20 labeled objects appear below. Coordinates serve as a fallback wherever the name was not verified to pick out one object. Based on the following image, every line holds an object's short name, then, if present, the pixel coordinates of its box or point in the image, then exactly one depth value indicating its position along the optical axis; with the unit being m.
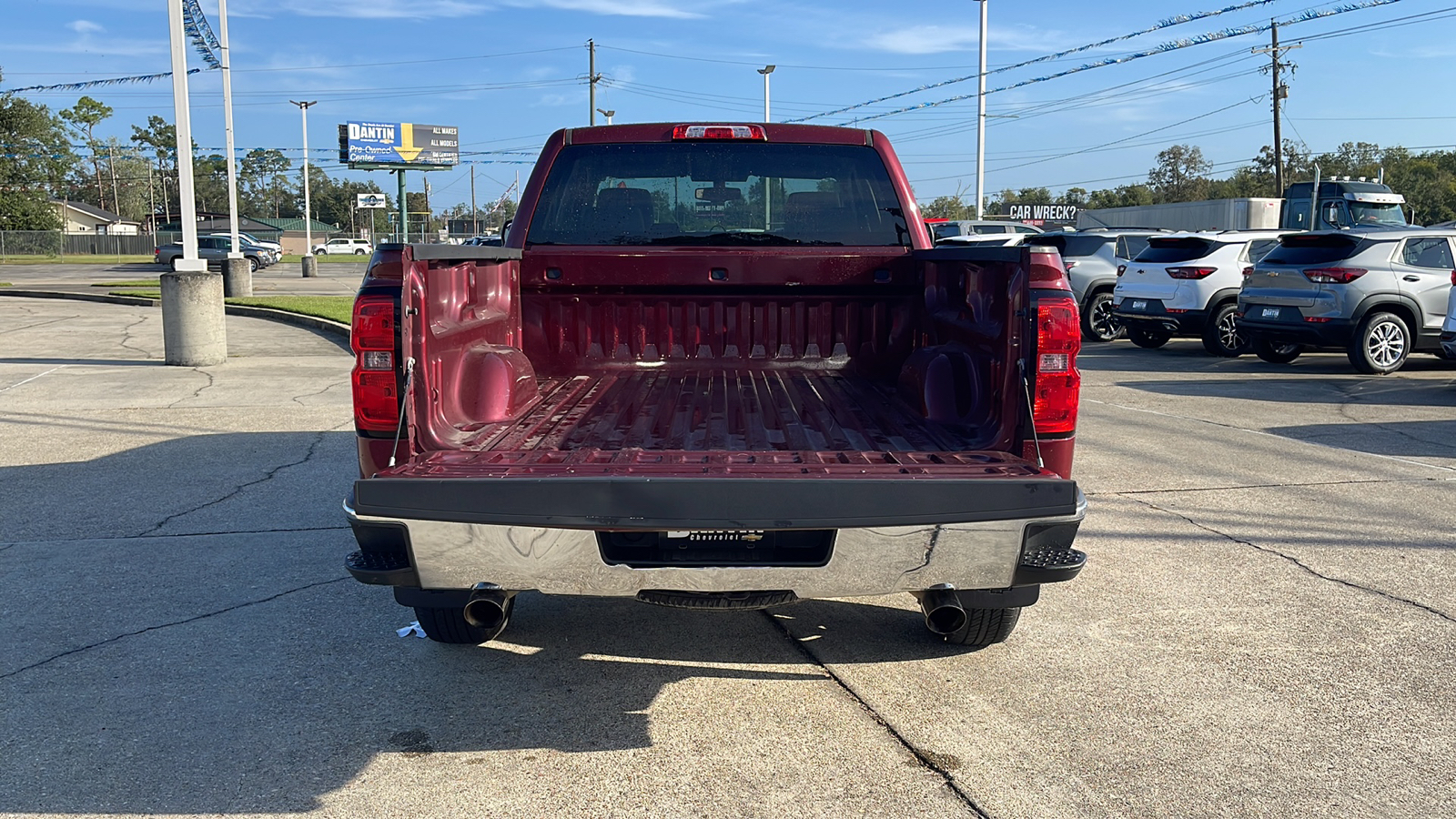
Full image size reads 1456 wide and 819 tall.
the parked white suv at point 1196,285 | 15.71
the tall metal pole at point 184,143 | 13.27
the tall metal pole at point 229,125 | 24.67
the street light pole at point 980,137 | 35.34
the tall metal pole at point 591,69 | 64.88
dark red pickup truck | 3.29
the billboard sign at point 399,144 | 61.91
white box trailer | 40.03
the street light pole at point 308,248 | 40.84
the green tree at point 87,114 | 87.88
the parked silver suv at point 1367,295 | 13.30
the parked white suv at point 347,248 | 76.76
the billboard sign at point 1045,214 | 69.29
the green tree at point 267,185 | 136.00
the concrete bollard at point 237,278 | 25.23
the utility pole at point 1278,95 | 45.10
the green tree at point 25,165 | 73.00
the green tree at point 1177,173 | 94.75
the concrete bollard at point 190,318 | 13.33
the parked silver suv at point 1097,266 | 18.12
